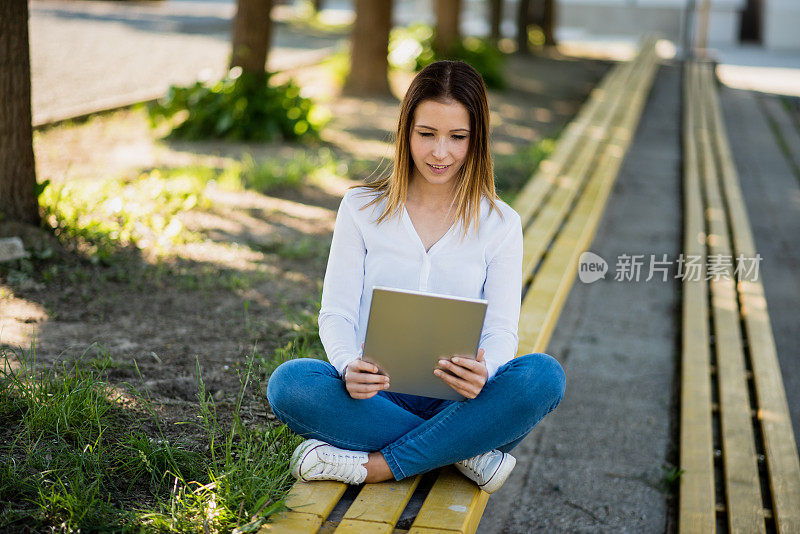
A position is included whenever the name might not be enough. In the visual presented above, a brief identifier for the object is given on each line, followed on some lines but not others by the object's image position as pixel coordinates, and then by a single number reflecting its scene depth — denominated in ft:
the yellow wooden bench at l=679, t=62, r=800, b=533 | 9.50
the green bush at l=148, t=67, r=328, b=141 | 24.88
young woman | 7.84
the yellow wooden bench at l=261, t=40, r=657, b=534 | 7.32
